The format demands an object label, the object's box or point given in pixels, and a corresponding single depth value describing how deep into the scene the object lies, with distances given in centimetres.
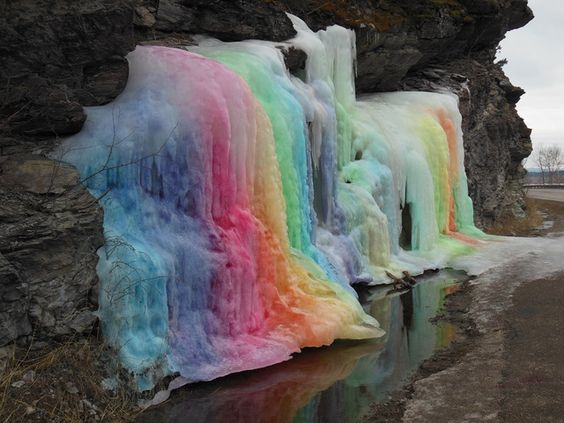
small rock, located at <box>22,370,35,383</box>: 482
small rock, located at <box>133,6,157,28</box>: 946
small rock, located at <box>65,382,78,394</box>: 497
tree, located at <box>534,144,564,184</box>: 9469
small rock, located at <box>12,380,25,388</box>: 473
